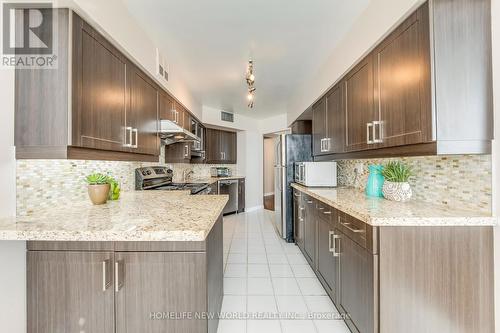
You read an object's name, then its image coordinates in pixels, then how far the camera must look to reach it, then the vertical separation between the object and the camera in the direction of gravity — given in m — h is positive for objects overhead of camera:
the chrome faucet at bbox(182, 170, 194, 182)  4.61 -0.16
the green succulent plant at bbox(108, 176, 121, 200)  2.06 -0.22
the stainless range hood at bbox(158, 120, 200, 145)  2.60 +0.43
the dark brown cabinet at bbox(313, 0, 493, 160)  1.25 +0.50
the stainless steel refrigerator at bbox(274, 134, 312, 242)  3.79 +0.09
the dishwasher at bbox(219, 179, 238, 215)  5.42 -0.62
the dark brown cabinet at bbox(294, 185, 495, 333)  1.25 -0.65
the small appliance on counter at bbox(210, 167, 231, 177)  5.89 -0.14
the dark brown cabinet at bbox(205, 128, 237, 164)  5.69 +0.55
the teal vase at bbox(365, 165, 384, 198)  2.10 -0.16
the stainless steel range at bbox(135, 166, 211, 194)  2.86 -0.20
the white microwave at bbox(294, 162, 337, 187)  3.04 -0.11
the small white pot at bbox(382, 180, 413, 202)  1.77 -0.21
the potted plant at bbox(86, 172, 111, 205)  1.79 -0.17
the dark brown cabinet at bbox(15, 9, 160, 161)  1.28 +0.42
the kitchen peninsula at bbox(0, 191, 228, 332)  1.11 -0.58
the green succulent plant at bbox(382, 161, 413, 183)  1.81 -0.06
